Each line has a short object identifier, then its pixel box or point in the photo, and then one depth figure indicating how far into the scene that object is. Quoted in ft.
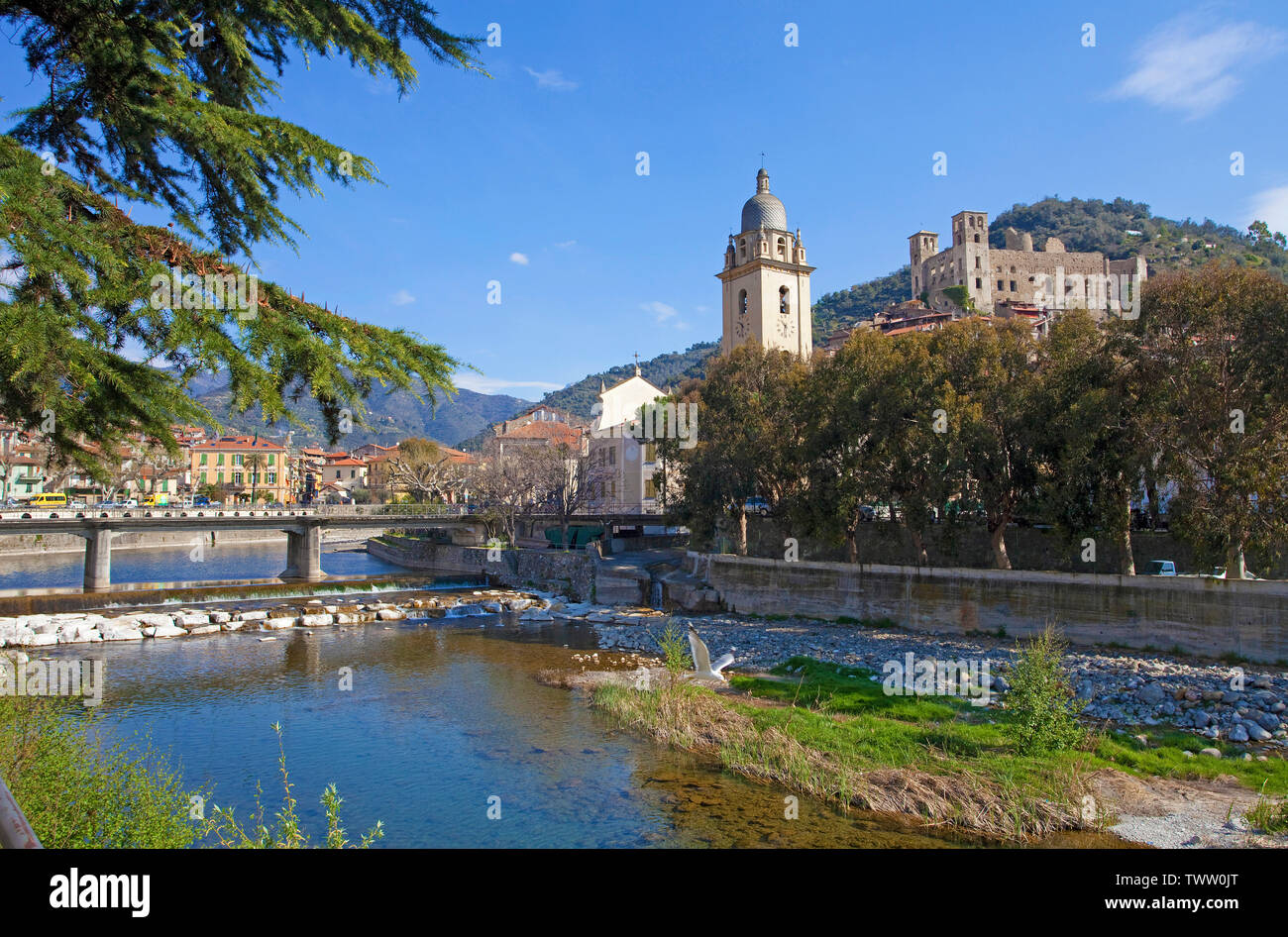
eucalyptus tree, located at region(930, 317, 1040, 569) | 82.43
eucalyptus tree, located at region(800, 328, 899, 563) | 92.99
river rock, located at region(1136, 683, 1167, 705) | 58.49
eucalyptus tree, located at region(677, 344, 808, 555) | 111.96
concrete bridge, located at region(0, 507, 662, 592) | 128.77
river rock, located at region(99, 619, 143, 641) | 95.41
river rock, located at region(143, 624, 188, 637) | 97.66
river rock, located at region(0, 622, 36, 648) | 89.66
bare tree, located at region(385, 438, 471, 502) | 220.23
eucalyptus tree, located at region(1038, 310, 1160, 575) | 72.13
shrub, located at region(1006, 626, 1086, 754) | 46.44
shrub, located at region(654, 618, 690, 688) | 64.08
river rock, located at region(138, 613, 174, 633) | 99.92
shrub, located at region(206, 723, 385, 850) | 22.47
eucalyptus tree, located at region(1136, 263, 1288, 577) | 65.31
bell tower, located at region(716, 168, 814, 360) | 181.57
